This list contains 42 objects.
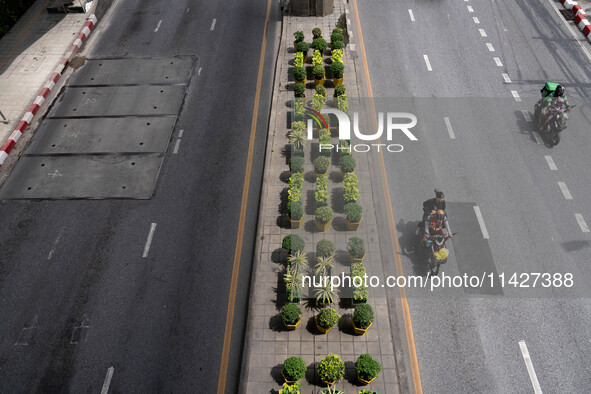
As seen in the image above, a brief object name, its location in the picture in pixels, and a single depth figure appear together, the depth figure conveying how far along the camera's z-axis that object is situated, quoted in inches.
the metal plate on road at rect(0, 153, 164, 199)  629.3
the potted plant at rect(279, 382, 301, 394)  387.2
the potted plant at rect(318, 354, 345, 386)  398.3
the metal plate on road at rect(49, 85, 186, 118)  756.0
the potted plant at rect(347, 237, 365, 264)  500.4
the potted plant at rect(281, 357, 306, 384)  398.3
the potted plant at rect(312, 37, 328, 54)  801.6
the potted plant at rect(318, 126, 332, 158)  627.2
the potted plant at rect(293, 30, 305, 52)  817.5
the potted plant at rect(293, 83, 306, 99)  706.8
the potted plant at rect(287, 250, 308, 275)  493.4
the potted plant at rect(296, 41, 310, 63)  788.6
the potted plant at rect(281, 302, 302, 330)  442.9
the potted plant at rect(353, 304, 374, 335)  435.5
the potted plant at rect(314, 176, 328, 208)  551.1
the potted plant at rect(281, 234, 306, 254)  502.6
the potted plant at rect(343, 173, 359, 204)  553.9
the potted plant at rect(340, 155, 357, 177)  592.1
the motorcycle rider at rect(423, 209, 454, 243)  514.1
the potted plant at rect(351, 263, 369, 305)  458.9
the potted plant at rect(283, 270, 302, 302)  474.3
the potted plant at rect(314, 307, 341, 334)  437.4
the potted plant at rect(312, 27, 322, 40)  831.0
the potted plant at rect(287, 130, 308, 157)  635.5
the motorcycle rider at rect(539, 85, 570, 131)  661.3
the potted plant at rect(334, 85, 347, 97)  700.0
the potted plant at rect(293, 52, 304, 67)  766.0
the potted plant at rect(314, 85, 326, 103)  711.7
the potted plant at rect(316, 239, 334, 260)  500.1
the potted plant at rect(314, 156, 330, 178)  587.2
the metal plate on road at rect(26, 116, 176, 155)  693.3
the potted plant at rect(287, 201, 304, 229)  538.3
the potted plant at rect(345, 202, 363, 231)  531.8
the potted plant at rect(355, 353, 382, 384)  398.8
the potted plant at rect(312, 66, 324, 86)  738.2
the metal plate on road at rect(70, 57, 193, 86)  818.2
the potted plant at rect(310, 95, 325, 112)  687.7
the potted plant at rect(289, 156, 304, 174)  588.4
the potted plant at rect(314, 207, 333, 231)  533.3
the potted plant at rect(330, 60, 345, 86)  739.4
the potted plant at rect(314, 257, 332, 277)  492.4
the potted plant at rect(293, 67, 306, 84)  734.5
